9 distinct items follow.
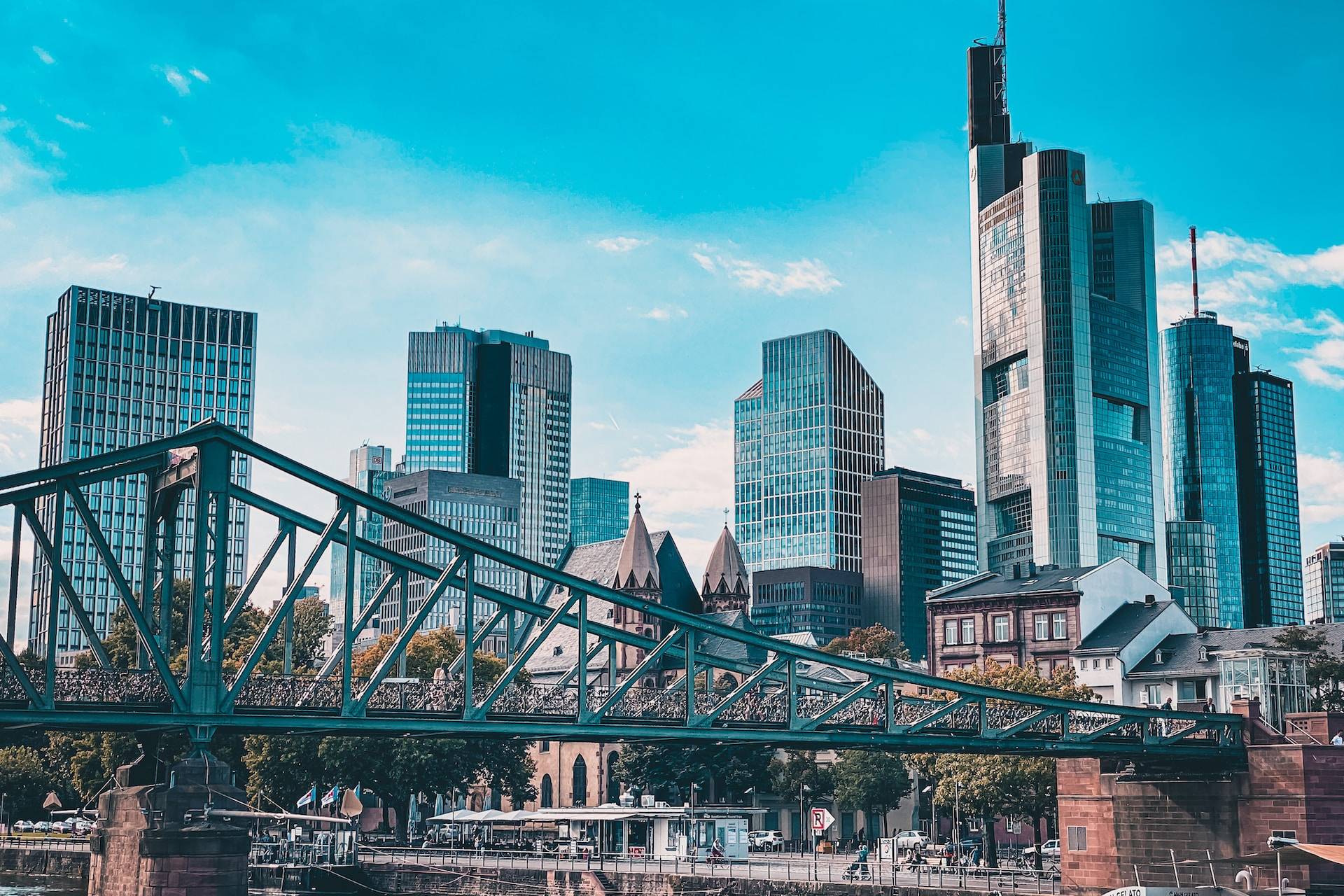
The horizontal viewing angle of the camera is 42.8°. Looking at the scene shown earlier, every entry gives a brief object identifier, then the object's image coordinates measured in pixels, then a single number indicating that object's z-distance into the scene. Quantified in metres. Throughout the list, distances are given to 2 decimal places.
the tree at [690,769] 120.25
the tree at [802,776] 120.38
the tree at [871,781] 113.56
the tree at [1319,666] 94.44
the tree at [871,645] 184.50
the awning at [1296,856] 56.91
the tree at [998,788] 89.25
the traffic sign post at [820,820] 77.06
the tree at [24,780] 119.88
